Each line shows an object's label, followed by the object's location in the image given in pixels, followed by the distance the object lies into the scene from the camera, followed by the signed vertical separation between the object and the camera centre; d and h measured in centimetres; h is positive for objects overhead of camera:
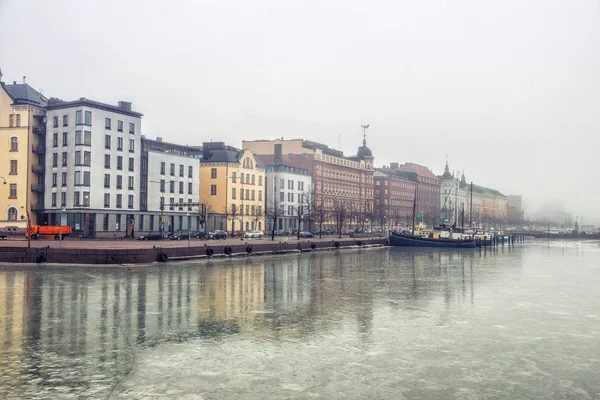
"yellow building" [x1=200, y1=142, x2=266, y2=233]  10631 +625
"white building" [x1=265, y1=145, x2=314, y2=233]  12119 +562
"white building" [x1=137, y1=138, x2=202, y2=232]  9156 +585
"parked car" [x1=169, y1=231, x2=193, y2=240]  8087 -212
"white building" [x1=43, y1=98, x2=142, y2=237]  8038 +750
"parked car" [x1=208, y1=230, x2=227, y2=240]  8856 -214
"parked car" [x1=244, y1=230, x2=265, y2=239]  9769 -218
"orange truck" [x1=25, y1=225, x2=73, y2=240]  7338 -136
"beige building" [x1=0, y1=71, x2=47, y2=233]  8262 +879
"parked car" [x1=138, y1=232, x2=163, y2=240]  7700 -215
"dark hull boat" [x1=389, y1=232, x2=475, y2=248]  10125 -355
